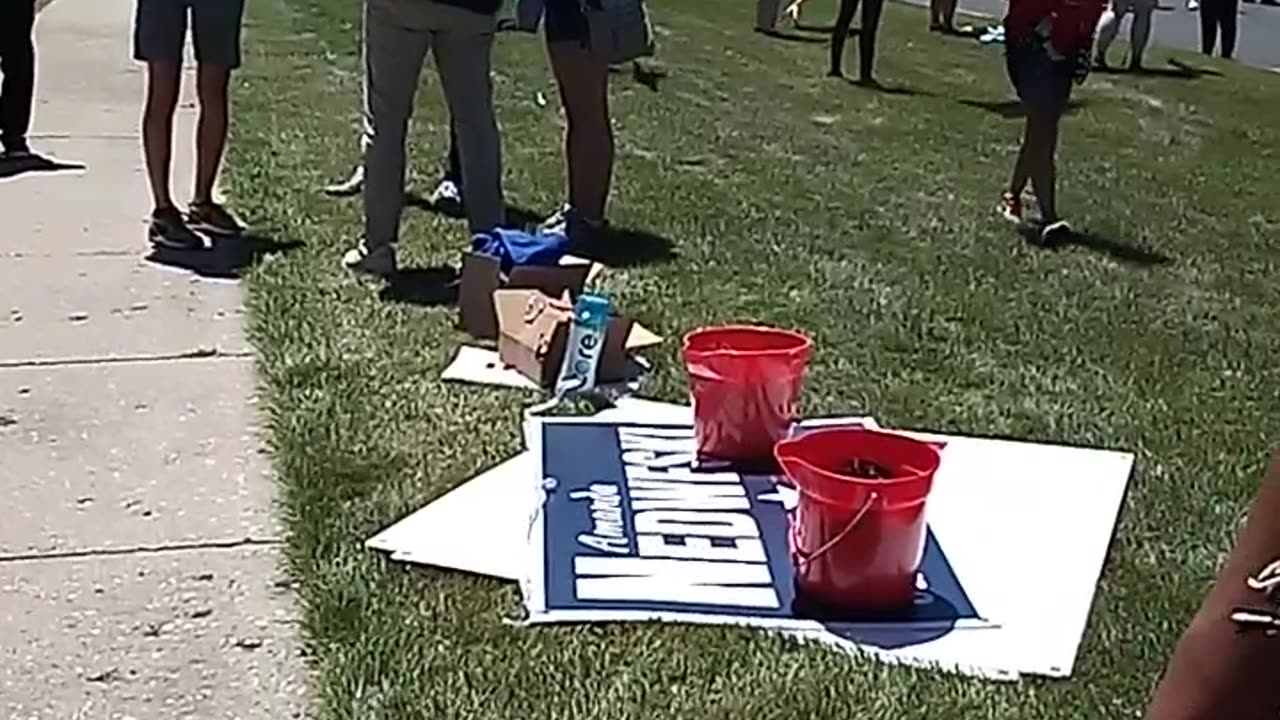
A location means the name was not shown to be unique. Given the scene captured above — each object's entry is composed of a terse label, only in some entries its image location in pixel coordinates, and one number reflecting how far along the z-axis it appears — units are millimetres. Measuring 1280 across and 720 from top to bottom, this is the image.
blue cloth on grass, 6367
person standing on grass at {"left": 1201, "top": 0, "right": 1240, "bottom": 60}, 20344
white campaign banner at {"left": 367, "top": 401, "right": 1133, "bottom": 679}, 4156
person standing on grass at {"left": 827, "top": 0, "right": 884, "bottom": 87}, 14250
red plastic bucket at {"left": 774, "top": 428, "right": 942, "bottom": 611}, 4059
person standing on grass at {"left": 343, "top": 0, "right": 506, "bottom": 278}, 6711
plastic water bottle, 5703
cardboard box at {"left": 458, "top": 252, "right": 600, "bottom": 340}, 6242
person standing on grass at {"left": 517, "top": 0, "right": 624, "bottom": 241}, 7457
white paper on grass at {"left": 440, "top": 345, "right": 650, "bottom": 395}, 5805
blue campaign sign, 4211
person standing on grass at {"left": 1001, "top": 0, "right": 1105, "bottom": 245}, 8070
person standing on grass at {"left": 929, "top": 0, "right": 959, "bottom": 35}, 19359
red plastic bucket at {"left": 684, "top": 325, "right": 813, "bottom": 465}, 5027
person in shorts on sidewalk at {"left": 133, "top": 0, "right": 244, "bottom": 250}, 7316
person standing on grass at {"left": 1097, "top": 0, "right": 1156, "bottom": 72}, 16031
